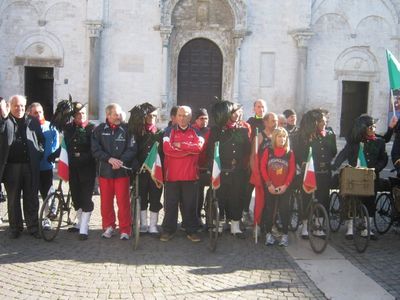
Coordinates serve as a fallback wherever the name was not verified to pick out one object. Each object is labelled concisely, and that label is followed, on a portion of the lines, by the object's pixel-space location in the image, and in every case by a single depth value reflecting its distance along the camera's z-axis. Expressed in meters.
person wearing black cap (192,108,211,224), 7.48
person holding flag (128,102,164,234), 7.13
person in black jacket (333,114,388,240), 7.56
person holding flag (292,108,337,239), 7.43
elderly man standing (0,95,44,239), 7.08
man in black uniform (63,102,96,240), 7.28
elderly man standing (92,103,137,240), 7.07
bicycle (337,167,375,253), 7.04
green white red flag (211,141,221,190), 6.98
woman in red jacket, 7.06
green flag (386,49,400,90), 8.84
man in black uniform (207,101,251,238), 7.39
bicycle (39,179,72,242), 7.03
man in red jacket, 7.12
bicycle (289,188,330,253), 6.78
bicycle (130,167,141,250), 6.69
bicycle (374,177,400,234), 7.66
